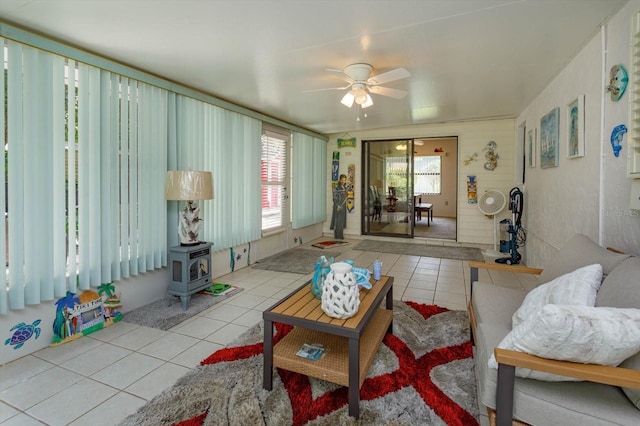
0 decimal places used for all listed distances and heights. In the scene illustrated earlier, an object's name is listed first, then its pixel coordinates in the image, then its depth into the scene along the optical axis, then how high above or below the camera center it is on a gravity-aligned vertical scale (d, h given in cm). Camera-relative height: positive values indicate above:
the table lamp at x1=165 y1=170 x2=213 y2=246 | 311 +10
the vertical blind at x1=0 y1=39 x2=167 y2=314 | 224 +23
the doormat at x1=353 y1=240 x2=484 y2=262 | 549 -86
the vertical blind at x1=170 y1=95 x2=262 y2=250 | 366 +56
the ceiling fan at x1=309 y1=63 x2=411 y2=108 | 297 +125
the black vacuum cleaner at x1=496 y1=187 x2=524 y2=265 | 484 -36
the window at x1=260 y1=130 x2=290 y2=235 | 529 +42
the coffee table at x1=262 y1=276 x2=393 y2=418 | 163 -90
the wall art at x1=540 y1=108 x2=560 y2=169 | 331 +78
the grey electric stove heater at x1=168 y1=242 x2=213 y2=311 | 314 -70
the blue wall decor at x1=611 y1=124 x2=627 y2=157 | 205 +47
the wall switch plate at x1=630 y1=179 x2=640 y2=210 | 179 +7
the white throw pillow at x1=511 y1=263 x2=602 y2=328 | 144 -42
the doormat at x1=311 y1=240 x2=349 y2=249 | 629 -83
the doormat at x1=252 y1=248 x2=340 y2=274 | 461 -93
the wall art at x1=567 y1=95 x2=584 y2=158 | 266 +71
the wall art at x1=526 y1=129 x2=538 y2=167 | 429 +84
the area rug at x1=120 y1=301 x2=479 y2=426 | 164 -112
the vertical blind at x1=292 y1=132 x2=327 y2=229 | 614 +52
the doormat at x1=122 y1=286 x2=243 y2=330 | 285 -108
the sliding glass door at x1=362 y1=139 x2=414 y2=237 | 699 +40
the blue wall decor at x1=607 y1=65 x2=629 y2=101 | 202 +85
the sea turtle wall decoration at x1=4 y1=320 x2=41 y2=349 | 226 -99
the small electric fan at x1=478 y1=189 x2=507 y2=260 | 541 +1
